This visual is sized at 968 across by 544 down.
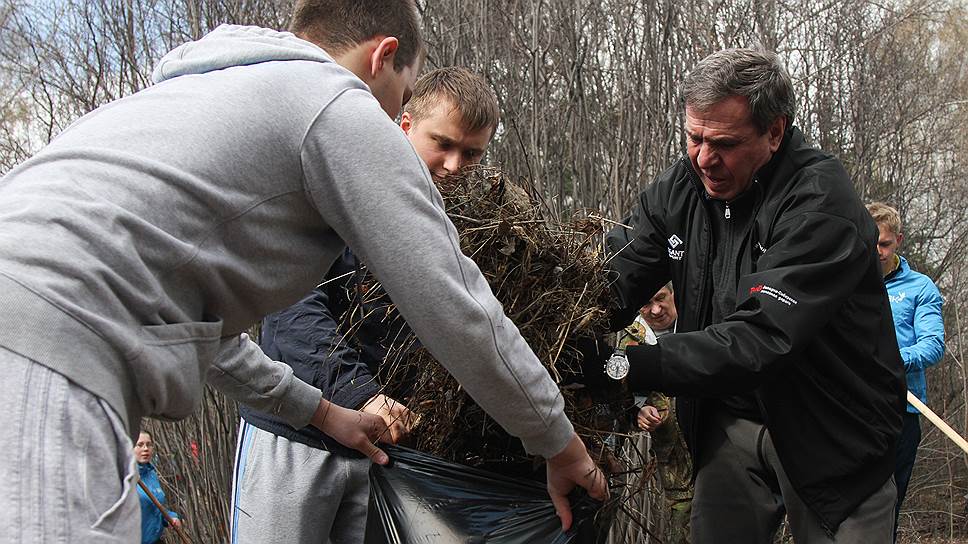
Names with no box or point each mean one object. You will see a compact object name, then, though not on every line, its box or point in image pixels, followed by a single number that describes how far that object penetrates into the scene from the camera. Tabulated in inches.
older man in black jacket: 95.5
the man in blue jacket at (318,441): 96.9
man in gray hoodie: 50.3
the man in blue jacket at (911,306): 193.2
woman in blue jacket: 210.1
